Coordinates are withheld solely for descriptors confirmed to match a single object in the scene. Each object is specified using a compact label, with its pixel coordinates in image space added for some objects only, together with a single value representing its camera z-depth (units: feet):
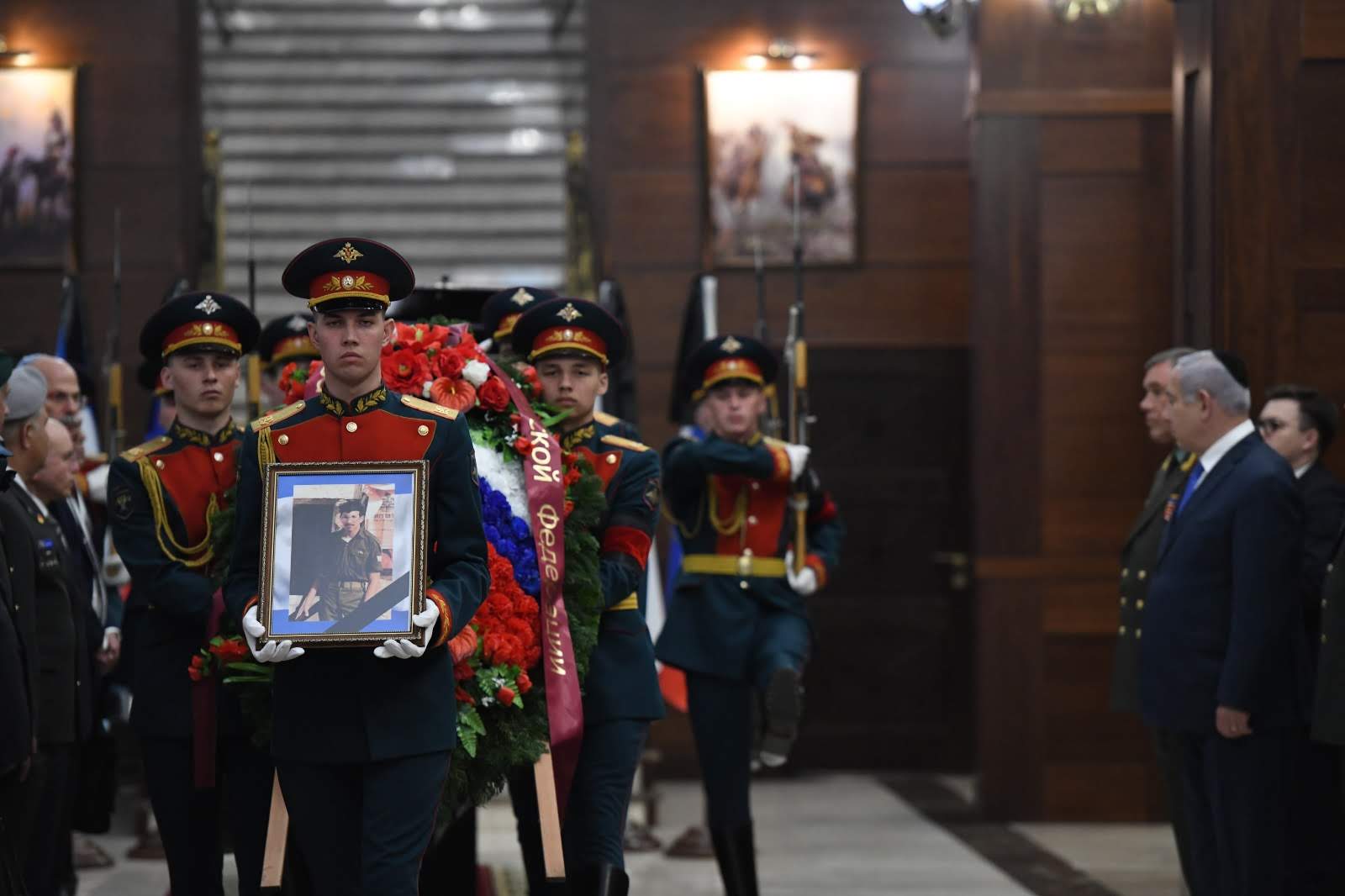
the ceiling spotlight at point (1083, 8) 57.52
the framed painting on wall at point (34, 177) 65.35
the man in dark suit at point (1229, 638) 35.66
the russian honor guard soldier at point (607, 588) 34.14
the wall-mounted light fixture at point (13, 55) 65.50
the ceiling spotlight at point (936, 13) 57.42
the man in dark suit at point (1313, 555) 36.69
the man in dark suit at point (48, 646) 35.56
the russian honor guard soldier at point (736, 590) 41.56
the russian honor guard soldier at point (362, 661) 26.04
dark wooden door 67.50
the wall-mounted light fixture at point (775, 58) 66.77
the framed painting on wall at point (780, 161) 66.82
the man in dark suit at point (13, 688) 30.52
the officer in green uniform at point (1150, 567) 40.68
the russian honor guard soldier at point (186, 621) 32.43
